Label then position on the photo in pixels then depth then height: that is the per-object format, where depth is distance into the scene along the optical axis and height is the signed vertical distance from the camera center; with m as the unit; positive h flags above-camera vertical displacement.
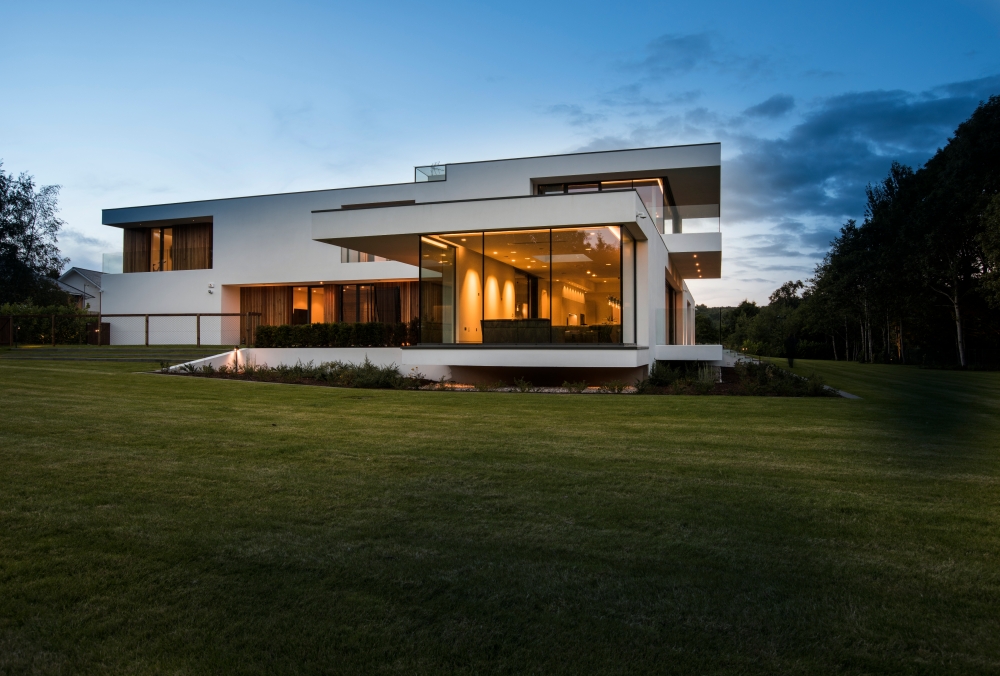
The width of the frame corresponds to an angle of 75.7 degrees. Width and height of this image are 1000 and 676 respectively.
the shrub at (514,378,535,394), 14.23 -0.89
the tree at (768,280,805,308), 86.88 +6.85
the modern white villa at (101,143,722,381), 15.55 +2.84
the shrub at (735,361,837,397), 13.62 -0.88
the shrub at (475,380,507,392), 14.80 -0.97
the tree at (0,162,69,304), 31.55 +5.59
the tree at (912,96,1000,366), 29.31 +6.57
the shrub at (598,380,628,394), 14.12 -0.92
